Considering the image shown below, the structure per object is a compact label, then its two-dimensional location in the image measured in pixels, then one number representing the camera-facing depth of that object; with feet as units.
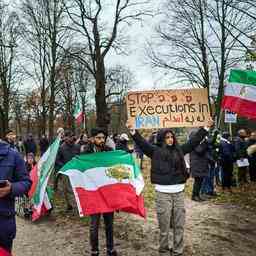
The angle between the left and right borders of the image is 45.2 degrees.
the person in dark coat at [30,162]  22.87
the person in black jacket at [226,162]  30.07
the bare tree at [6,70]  71.67
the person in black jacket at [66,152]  23.70
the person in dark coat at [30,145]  51.10
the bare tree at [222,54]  52.98
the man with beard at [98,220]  13.77
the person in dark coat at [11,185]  9.02
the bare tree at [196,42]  59.80
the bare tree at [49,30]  64.44
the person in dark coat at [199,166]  25.58
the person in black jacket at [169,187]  13.65
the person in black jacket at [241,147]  31.43
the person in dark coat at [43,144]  63.05
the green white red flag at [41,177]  18.90
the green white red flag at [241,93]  19.77
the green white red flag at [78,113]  47.05
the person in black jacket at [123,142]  40.52
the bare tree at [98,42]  50.84
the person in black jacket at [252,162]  32.88
